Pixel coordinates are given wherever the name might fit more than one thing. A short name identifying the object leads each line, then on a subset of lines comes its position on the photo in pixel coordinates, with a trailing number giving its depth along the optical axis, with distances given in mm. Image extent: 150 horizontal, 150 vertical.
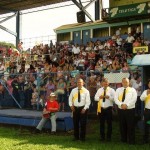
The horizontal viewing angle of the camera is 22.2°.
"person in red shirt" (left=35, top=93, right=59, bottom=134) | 13477
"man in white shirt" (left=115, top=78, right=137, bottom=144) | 11250
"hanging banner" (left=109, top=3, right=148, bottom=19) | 25547
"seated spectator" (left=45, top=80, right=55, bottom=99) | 16452
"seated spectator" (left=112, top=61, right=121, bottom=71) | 16252
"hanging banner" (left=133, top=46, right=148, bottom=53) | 15639
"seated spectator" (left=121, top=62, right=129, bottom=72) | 14348
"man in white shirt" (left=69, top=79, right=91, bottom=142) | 11961
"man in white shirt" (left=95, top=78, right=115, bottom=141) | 11891
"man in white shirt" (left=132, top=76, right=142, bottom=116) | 13141
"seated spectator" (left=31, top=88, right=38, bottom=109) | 17234
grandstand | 15883
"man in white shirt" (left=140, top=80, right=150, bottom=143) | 11273
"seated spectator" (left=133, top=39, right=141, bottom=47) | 20255
